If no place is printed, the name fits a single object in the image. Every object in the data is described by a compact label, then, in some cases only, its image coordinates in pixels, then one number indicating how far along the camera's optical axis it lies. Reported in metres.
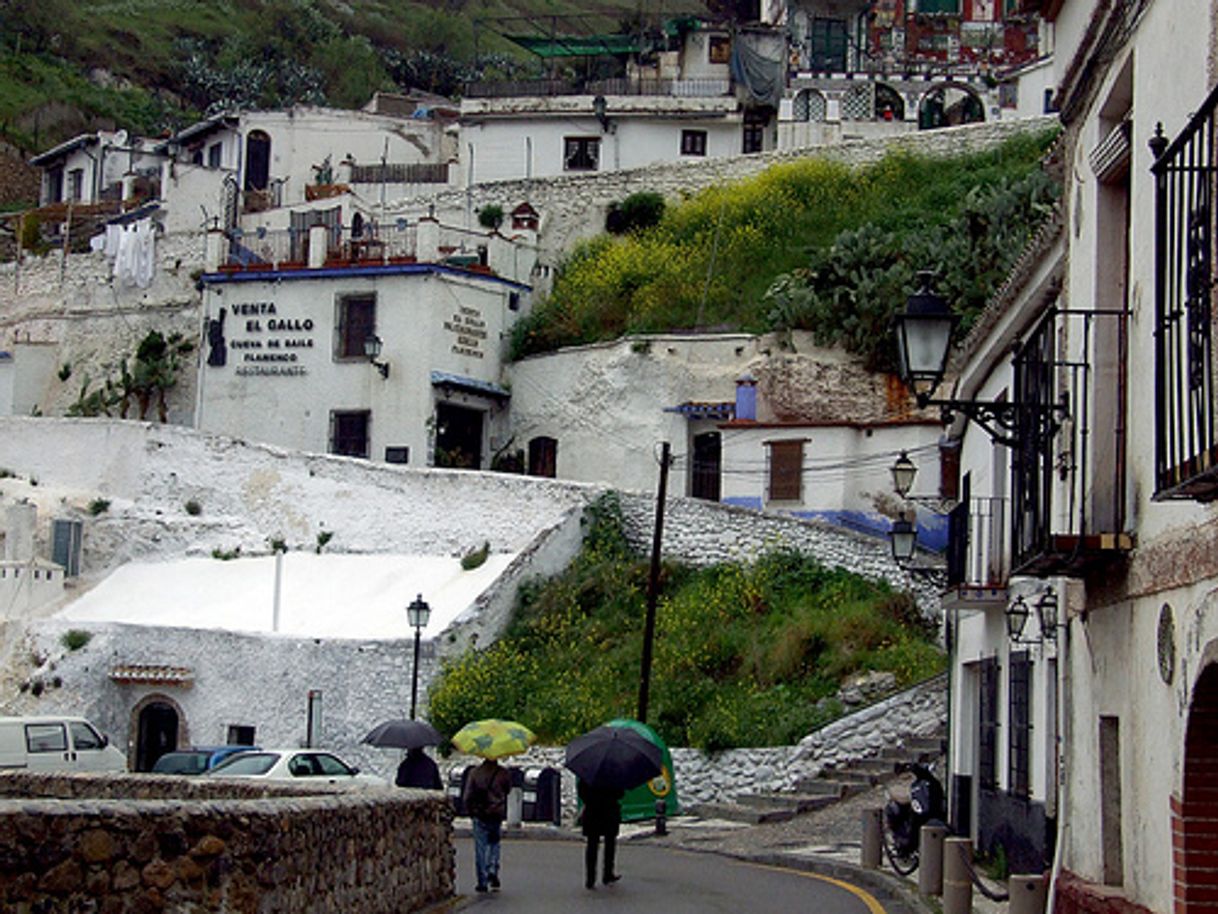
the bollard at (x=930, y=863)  17.47
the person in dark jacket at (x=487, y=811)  17.17
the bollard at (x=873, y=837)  20.52
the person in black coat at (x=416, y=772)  21.38
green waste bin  27.91
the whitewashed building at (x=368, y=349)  43.47
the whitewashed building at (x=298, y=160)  54.75
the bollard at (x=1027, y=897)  12.57
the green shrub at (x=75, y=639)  35.91
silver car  23.56
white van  25.61
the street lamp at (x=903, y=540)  24.02
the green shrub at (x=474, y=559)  36.88
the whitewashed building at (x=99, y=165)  63.10
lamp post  30.47
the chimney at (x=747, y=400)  40.12
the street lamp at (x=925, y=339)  12.88
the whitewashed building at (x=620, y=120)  52.91
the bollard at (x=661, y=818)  26.48
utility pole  29.69
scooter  19.83
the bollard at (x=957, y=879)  15.02
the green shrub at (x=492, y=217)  50.44
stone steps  27.52
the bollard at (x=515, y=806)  28.09
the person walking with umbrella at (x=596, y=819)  17.48
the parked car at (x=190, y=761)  25.89
